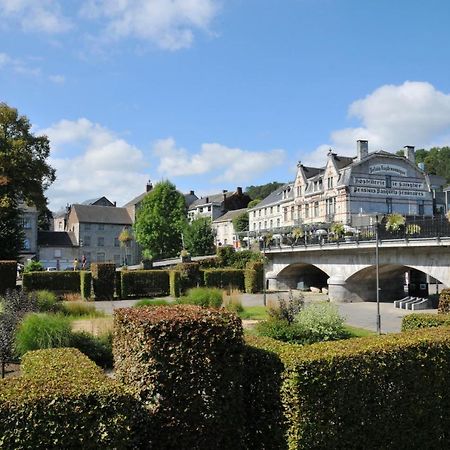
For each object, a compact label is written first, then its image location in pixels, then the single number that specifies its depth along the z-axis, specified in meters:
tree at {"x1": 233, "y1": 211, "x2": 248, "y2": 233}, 84.12
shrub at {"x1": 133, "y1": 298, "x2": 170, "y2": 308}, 22.10
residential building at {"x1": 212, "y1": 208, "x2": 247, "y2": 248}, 87.44
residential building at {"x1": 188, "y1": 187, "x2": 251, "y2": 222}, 93.94
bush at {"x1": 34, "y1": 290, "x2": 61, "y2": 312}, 20.95
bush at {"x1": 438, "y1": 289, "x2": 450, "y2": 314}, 17.21
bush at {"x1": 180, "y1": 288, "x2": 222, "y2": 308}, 23.55
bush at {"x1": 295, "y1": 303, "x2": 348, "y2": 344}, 14.97
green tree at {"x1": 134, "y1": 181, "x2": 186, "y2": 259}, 65.06
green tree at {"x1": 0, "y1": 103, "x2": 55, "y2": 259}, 35.19
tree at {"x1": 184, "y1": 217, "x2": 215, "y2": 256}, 67.44
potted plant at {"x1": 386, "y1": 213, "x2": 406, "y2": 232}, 29.01
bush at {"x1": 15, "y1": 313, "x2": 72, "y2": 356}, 11.84
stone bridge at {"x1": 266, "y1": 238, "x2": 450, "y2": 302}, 27.38
